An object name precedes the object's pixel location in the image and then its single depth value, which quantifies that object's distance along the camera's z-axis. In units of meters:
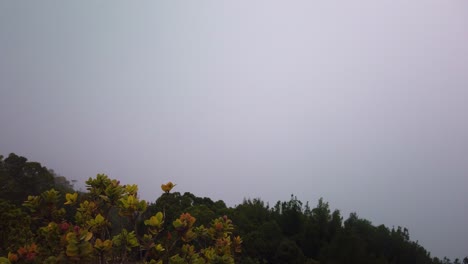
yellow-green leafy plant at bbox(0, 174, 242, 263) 3.46
